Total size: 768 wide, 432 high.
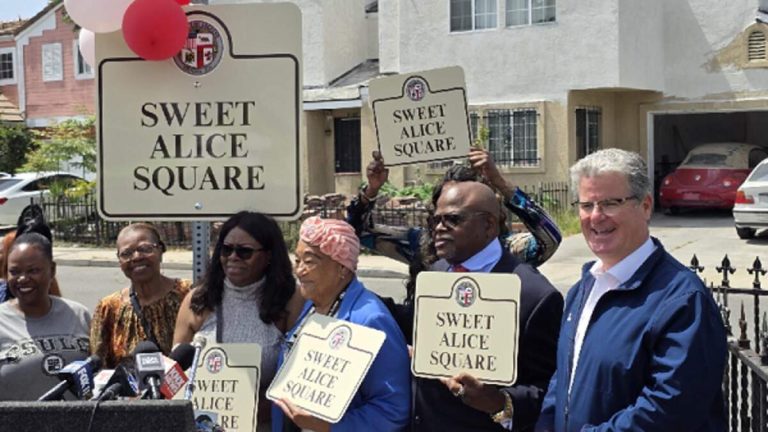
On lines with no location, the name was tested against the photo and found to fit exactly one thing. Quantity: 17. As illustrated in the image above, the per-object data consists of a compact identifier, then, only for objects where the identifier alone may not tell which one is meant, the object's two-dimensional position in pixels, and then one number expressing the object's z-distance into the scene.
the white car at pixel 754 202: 16.22
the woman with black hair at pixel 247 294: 3.63
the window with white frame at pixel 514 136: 21.09
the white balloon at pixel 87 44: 4.37
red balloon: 3.46
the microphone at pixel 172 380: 2.44
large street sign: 3.65
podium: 1.86
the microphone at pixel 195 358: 2.62
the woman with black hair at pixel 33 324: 3.66
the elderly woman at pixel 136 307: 3.91
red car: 21.00
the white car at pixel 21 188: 22.52
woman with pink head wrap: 3.21
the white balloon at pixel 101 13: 3.73
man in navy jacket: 2.64
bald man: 3.12
